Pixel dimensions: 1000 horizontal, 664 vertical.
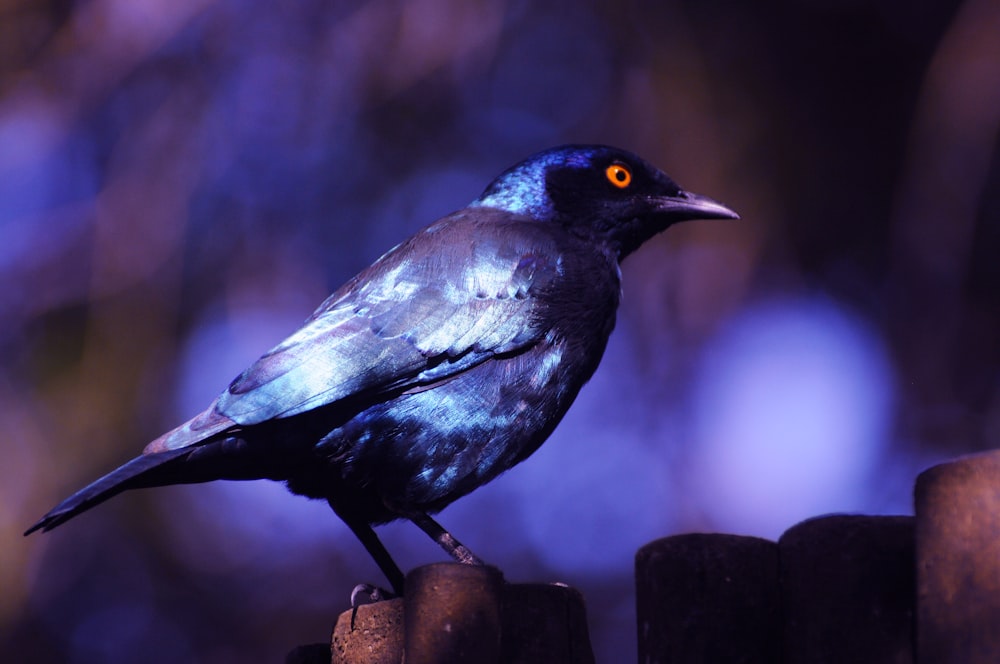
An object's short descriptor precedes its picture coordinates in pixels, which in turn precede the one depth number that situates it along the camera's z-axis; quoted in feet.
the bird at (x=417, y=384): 26.55
